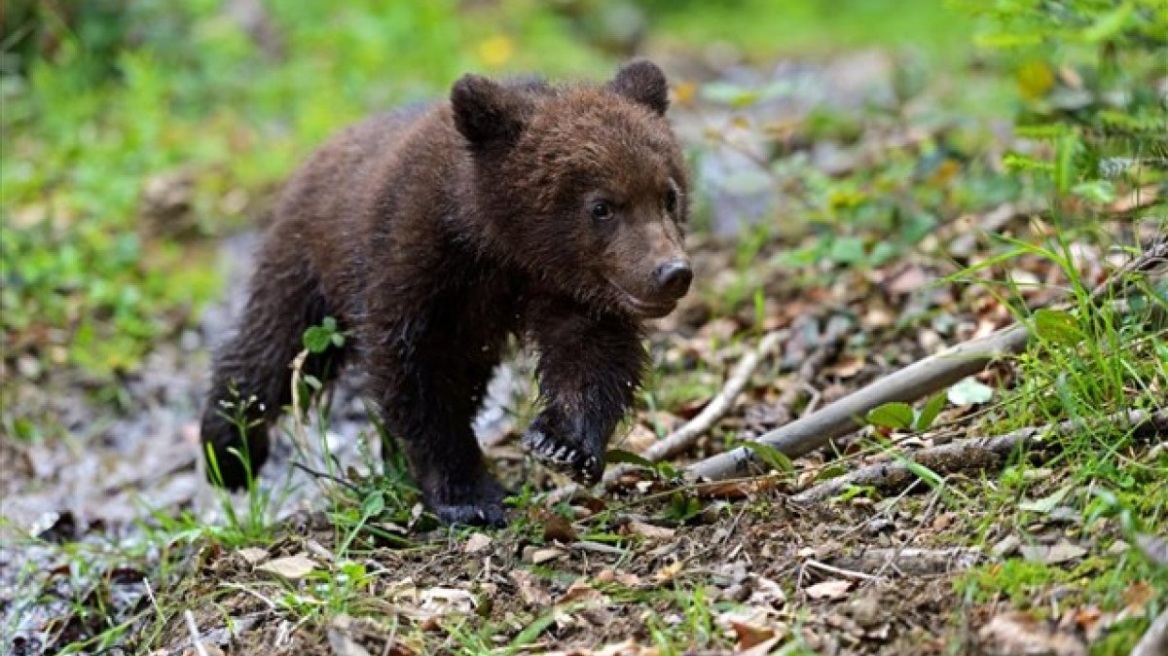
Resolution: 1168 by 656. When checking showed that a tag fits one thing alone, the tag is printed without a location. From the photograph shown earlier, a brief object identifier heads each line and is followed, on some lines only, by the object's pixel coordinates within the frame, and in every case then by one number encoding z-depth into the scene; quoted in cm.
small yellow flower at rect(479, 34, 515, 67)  2686
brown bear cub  995
